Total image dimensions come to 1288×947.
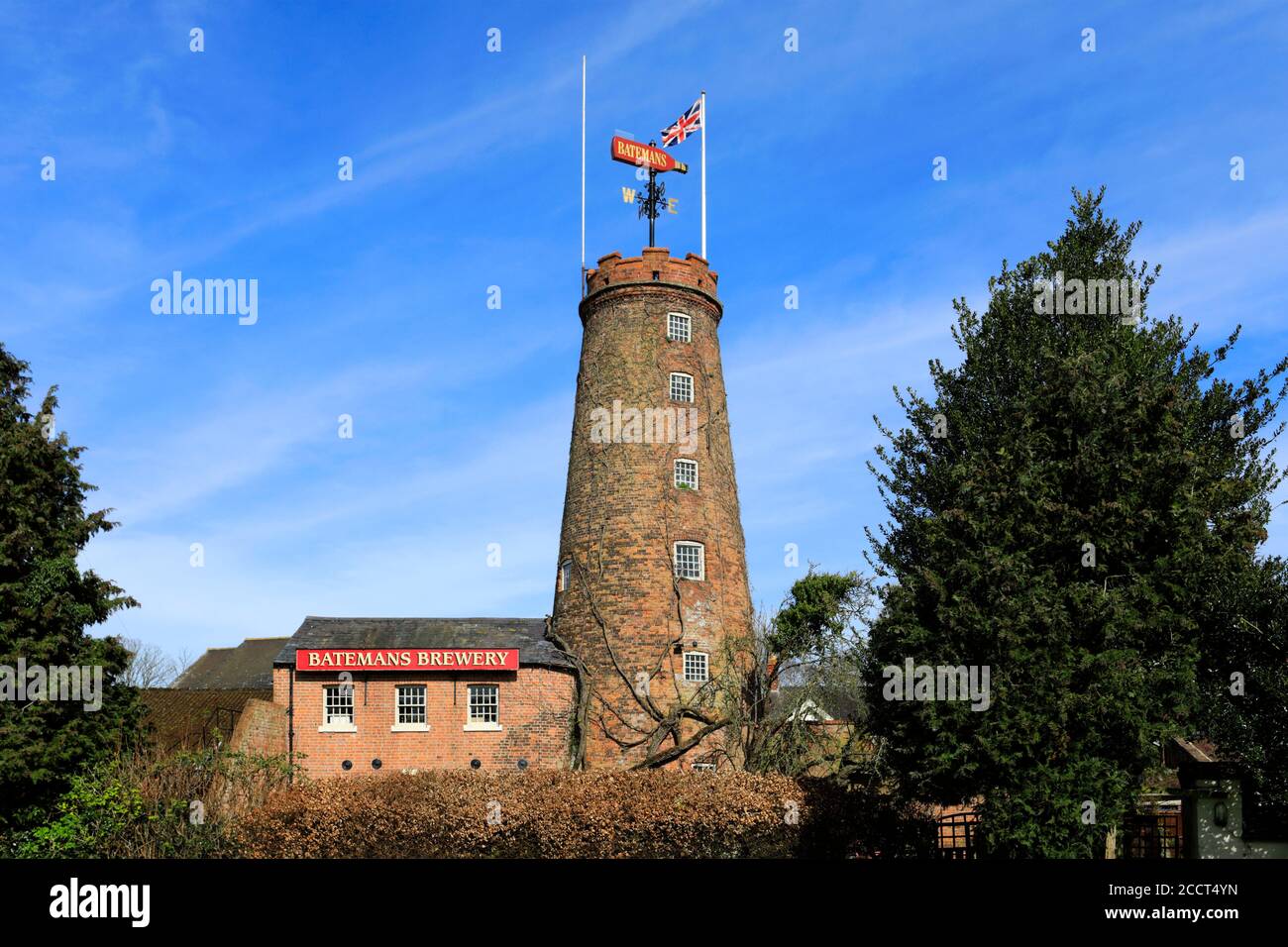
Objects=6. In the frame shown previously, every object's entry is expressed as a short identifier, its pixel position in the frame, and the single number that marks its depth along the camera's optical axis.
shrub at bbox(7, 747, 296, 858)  23.94
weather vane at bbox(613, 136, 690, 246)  37.00
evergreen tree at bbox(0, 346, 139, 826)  23.11
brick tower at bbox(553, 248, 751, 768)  33.69
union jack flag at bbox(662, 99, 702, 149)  36.69
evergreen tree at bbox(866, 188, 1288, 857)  17.52
